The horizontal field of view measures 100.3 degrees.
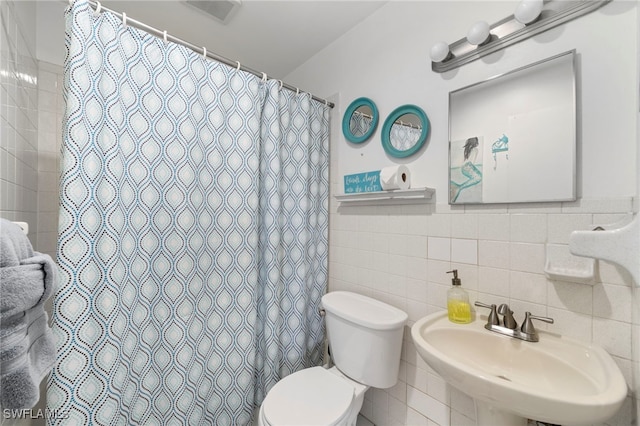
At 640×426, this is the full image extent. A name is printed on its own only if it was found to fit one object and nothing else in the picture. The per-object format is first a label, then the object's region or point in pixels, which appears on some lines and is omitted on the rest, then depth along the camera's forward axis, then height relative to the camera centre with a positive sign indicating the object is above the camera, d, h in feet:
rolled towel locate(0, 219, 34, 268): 1.78 -0.25
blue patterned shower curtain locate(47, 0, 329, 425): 3.20 -0.34
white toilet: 3.60 -2.59
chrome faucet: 3.06 -1.31
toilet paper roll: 4.31 +0.60
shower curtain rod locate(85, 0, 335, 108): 3.36 +2.54
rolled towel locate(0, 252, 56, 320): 1.71 -0.52
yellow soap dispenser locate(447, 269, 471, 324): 3.57 -1.20
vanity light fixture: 3.03 +2.35
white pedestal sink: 2.07 -1.52
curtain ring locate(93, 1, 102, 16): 3.33 +2.51
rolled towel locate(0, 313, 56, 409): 1.74 -1.15
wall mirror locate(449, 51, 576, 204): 3.05 +1.02
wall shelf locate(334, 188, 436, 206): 4.18 +0.30
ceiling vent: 4.80 +3.80
